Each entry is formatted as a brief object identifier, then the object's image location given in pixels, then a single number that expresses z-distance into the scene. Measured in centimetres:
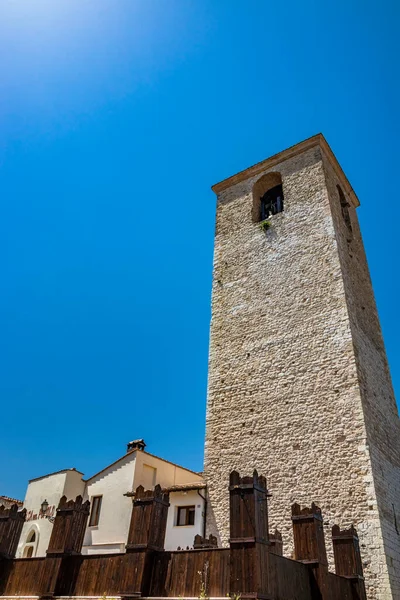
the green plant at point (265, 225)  1584
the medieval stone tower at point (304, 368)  1018
